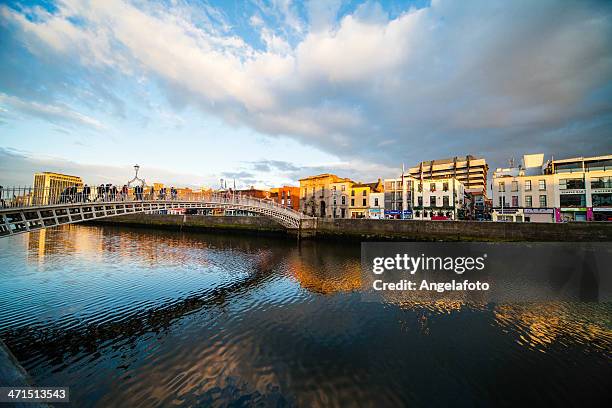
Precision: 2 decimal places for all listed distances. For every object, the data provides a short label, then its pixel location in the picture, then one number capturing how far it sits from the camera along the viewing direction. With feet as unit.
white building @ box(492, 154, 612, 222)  121.70
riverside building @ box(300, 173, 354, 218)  188.65
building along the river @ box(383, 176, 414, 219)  161.68
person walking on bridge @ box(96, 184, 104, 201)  60.29
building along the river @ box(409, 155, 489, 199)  255.91
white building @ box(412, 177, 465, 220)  150.82
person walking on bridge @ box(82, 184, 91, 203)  55.24
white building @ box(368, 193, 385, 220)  173.66
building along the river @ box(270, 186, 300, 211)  241.94
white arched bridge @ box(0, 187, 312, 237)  42.37
